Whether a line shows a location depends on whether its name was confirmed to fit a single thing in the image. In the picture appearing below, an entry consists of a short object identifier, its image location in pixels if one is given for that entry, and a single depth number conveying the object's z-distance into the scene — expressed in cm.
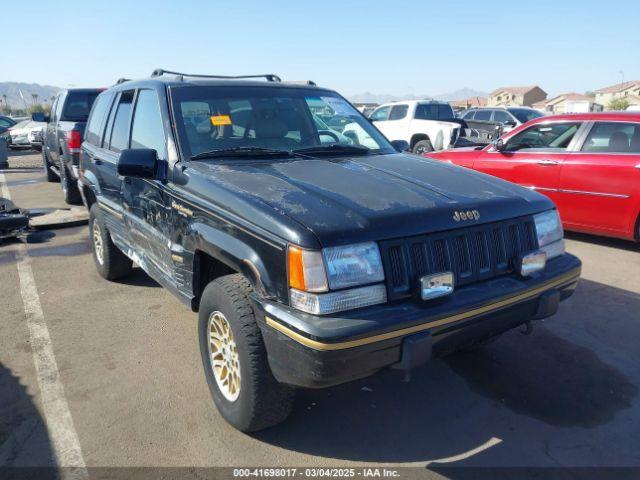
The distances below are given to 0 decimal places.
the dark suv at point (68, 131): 812
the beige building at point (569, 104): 4046
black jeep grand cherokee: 229
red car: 597
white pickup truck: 1341
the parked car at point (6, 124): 2008
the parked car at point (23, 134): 2022
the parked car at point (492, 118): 1421
